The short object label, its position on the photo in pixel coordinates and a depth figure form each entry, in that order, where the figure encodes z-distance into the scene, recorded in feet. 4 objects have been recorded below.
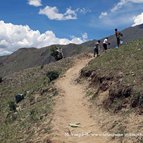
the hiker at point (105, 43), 80.89
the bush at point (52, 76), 73.68
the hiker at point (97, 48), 81.17
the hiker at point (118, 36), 79.14
